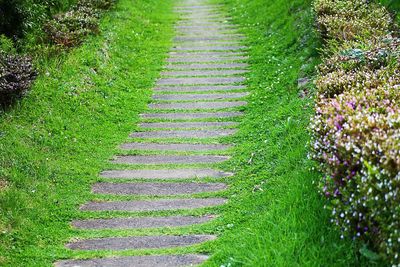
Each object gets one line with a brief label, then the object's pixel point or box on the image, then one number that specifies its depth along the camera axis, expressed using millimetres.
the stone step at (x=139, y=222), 6613
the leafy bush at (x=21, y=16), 9984
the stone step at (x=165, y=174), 7805
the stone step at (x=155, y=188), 7395
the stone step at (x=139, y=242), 6145
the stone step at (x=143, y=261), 5736
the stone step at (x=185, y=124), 9508
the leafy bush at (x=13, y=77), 8391
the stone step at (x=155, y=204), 7011
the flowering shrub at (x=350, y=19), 9205
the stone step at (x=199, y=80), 11367
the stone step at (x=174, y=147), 8659
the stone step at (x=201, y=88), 11008
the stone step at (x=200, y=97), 10633
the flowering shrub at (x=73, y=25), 11070
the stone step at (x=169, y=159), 8266
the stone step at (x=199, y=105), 10227
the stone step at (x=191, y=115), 9836
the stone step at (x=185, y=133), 9141
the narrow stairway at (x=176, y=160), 6277
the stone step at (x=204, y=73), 11742
